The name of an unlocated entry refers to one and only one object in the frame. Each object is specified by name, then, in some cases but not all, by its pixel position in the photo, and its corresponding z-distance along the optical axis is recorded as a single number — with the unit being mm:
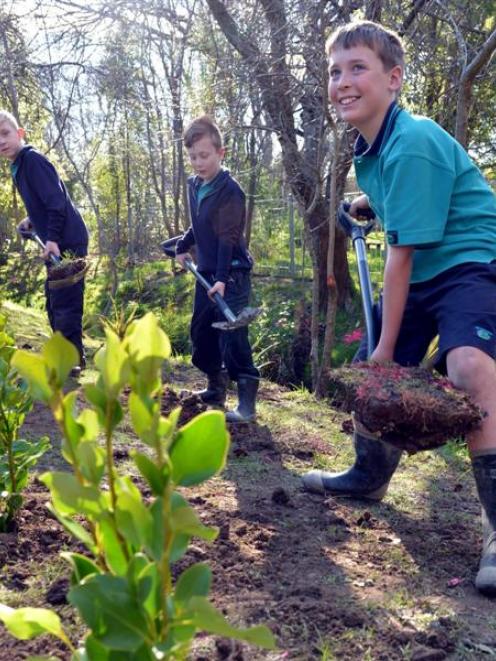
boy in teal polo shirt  2246
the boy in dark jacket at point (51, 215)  5090
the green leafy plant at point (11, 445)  2287
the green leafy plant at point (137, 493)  899
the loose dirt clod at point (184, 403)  4273
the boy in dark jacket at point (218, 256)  4301
